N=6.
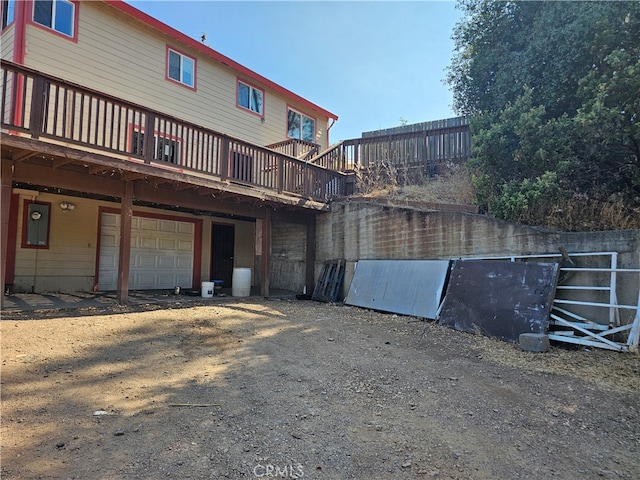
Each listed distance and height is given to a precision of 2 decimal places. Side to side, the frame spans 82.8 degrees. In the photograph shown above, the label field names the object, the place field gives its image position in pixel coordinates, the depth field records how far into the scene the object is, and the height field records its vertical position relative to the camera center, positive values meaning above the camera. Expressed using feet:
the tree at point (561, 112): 19.04 +8.59
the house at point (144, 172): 19.93 +4.90
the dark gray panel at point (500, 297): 17.07 -1.92
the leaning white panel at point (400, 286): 22.66 -1.93
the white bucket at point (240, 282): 30.37 -2.29
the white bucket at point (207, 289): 28.48 -2.75
